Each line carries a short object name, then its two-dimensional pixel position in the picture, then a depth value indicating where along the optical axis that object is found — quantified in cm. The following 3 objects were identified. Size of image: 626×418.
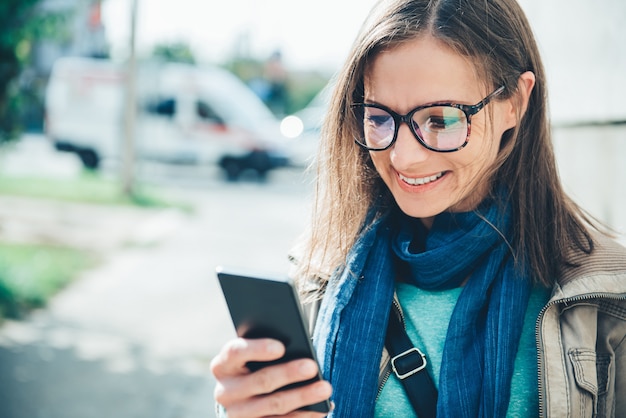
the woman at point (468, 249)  154
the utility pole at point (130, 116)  1178
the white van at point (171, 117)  1531
